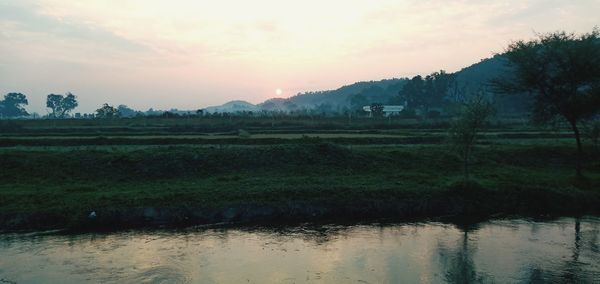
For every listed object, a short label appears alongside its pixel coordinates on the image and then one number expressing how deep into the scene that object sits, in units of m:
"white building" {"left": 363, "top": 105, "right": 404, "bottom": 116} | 174.70
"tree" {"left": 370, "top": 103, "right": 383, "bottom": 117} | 122.41
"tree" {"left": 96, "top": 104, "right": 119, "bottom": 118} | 112.14
